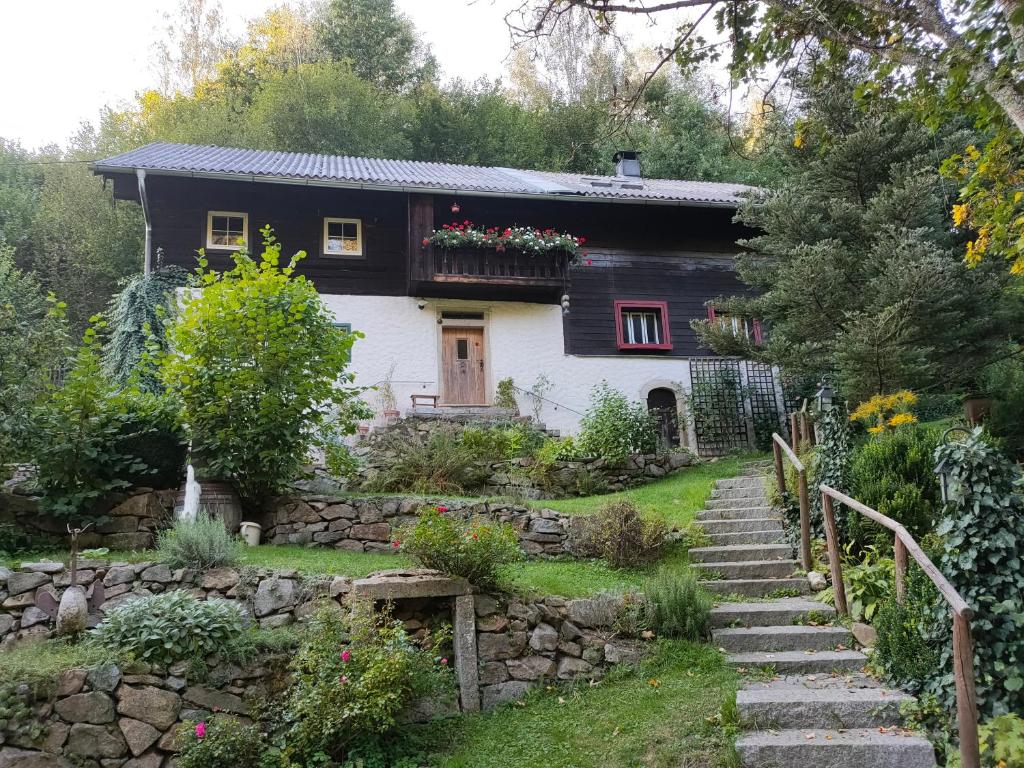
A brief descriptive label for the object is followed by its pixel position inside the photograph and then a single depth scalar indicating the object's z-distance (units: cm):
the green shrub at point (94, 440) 811
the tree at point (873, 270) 991
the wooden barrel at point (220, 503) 855
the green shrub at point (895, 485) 713
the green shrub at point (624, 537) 818
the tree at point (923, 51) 600
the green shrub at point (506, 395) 1497
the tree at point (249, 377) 862
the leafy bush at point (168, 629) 585
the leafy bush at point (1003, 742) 418
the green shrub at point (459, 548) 660
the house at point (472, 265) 1480
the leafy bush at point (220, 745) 528
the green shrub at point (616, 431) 1210
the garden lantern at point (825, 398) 854
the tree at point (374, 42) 2759
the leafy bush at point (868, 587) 643
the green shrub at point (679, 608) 656
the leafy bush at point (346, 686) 540
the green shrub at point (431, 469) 1059
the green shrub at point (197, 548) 714
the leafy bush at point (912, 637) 520
